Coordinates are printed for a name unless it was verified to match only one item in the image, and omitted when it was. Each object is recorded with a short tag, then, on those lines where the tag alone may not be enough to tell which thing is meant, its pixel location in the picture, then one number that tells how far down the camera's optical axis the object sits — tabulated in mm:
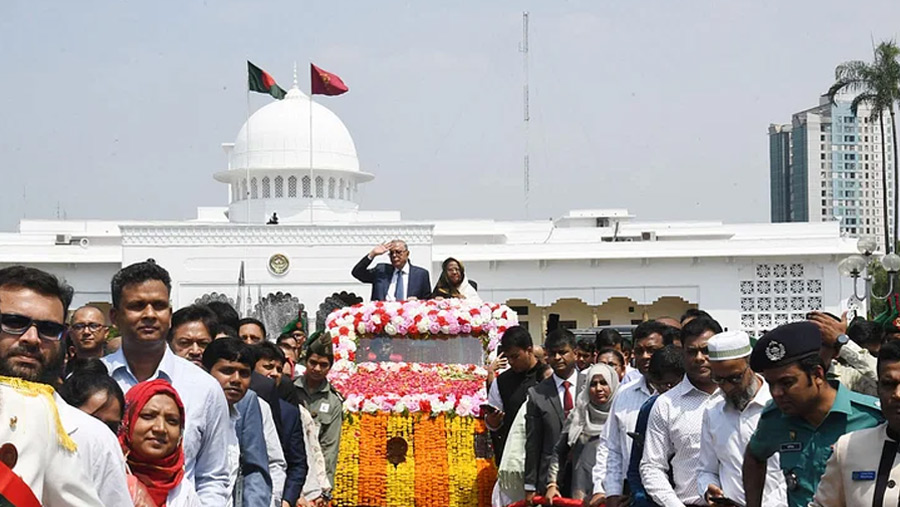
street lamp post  20578
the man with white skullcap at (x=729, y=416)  4910
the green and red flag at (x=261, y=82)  37916
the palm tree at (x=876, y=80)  36781
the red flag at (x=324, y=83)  36656
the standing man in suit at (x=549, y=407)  8008
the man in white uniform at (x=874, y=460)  3514
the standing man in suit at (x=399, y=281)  12195
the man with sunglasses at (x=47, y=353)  3015
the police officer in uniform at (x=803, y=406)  4090
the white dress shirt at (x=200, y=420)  4543
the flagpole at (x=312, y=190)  44531
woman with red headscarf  4125
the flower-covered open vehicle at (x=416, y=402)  10312
